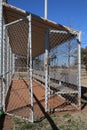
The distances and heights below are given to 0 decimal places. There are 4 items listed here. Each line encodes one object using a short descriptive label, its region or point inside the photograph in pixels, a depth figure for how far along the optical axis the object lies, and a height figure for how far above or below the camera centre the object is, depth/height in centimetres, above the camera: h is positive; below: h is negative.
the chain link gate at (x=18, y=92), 282 -133
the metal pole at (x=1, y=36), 264 +81
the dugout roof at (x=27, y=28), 278 +138
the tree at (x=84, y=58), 1038 +80
